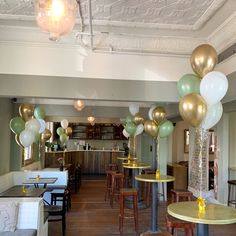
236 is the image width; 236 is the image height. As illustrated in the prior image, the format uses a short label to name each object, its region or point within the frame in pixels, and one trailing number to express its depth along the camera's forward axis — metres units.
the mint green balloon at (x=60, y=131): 10.45
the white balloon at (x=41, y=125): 6.15
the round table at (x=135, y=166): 6.88
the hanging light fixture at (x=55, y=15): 2.07
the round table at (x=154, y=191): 4.82
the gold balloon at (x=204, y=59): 3.25
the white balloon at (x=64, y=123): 10.35
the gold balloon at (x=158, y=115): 5.53
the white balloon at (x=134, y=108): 7.89
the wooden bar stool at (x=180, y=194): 4.83
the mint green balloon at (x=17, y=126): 5.50
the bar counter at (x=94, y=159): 14.06
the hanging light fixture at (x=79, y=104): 7.25
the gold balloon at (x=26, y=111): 5.81
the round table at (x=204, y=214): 2.66
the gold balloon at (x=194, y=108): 3.04
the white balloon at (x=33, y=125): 5.61
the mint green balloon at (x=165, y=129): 5.40
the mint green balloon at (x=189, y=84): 3.48
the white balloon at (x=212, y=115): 3.14
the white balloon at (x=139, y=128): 7.59
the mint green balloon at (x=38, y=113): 6.57
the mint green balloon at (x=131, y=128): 7.87
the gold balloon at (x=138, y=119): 7.71
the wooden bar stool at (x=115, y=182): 7.30
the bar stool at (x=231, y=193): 6.49
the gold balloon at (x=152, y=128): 5.56
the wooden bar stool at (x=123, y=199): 5.02
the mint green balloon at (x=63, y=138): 10.44
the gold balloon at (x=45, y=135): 7.92
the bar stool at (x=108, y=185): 8.29
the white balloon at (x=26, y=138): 5.30
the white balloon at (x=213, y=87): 3.01
